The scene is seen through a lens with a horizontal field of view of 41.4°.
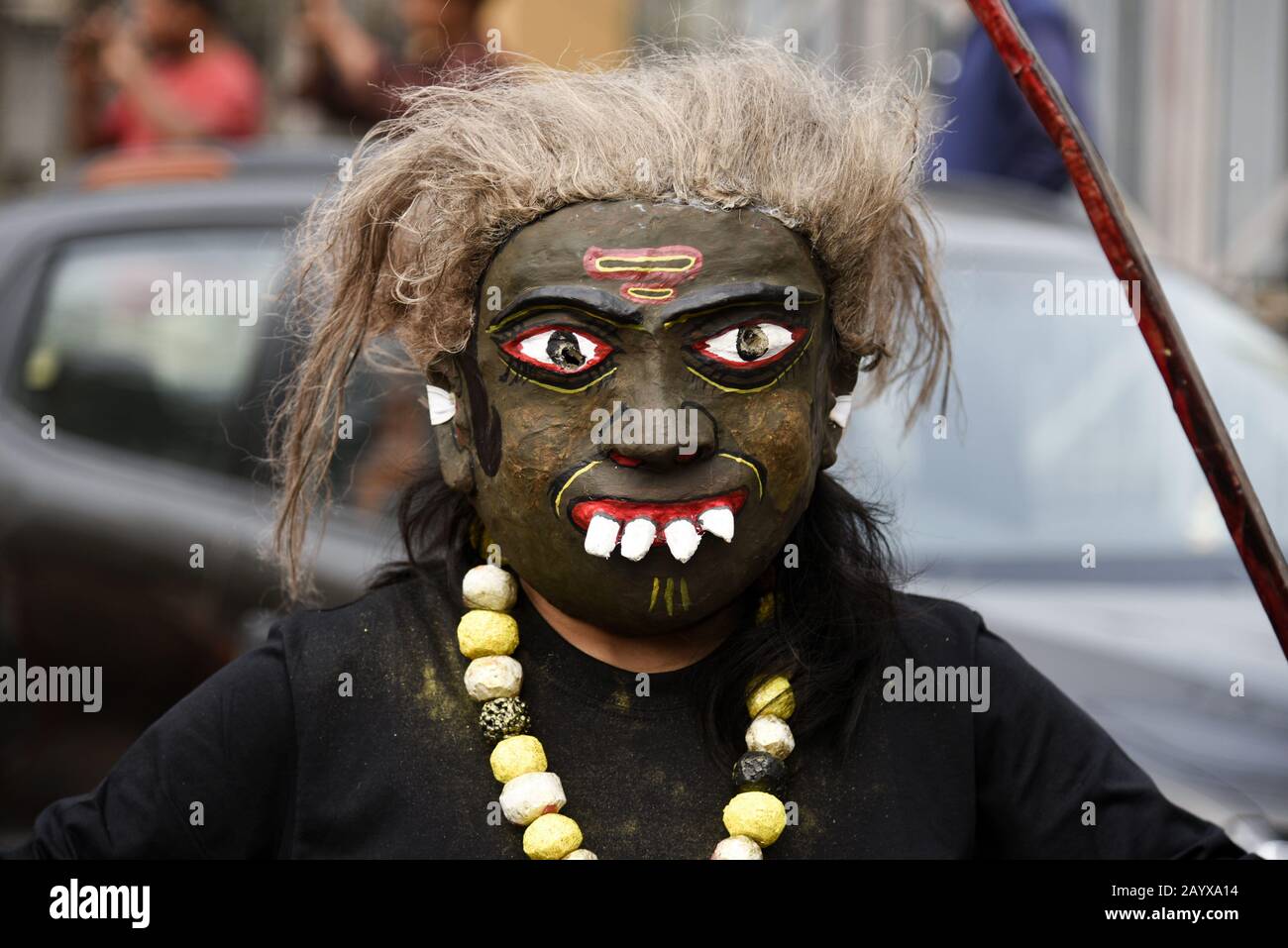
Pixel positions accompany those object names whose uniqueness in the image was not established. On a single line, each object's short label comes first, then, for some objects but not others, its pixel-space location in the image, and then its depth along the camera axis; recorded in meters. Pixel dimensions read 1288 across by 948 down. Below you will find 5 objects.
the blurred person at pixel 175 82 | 6.22
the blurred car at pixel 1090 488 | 3.25
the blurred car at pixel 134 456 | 3.99
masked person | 2.08
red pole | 1.87
